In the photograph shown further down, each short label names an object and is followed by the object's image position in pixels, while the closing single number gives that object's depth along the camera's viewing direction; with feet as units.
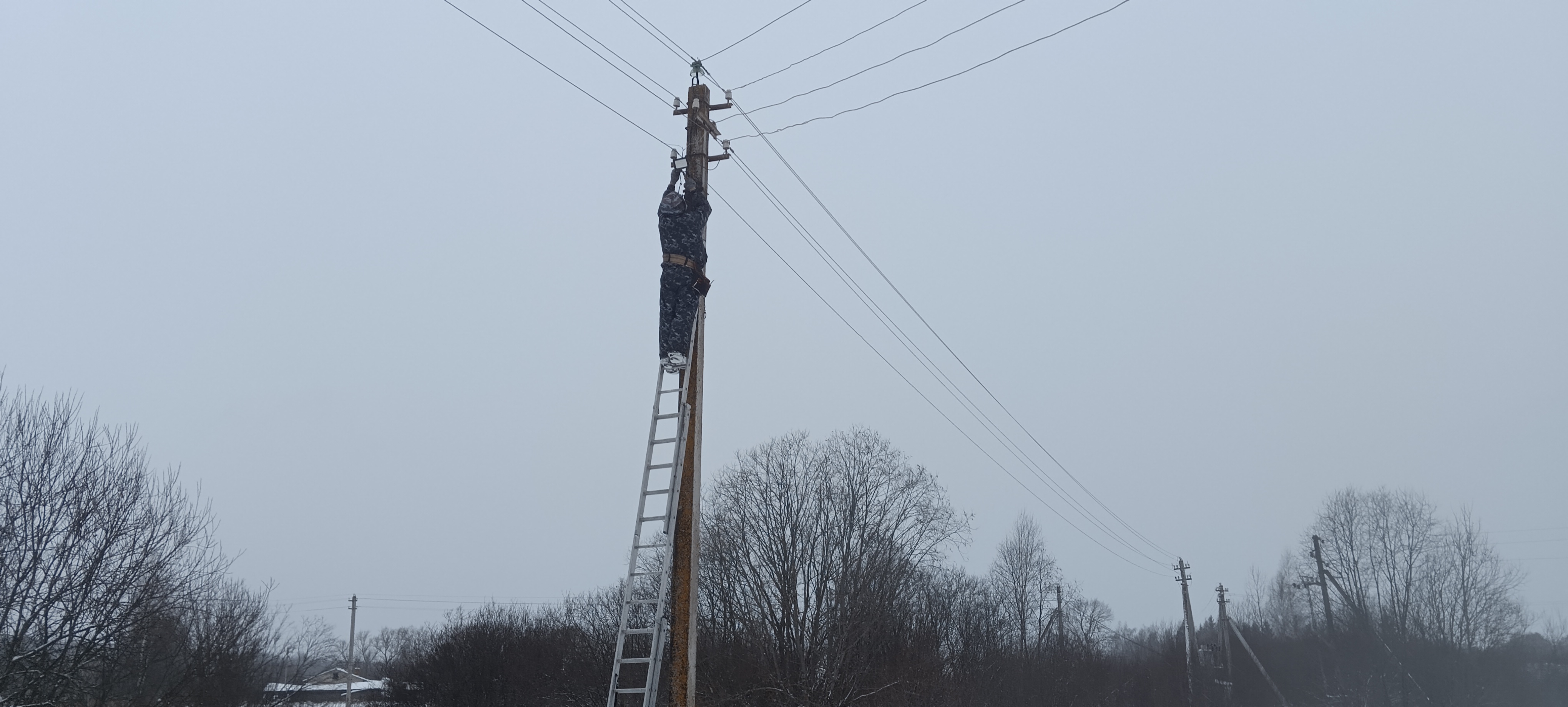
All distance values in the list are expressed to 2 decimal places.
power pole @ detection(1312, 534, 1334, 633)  136.36
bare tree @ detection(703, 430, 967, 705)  73.31
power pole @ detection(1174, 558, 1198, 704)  153.49
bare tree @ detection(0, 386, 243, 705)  49.06
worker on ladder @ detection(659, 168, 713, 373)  28.22
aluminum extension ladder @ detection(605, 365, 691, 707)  24.79
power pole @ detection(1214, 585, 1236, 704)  162.61
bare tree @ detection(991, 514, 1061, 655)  171.83
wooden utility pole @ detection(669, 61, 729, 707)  24.56
